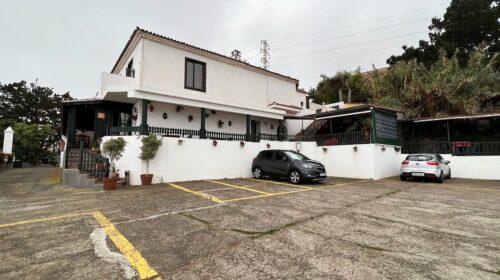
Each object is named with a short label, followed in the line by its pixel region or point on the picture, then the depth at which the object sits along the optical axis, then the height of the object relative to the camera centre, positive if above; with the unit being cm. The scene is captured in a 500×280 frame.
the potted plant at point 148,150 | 1012 +33
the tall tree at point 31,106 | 3331 +769
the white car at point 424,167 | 1127 -54
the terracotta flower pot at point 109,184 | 900 -99
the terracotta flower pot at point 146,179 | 1022 -93
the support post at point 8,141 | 2134 +155
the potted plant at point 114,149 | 955 +37
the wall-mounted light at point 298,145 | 1592 +79
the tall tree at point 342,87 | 2857 +888
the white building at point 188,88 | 1242 +427
